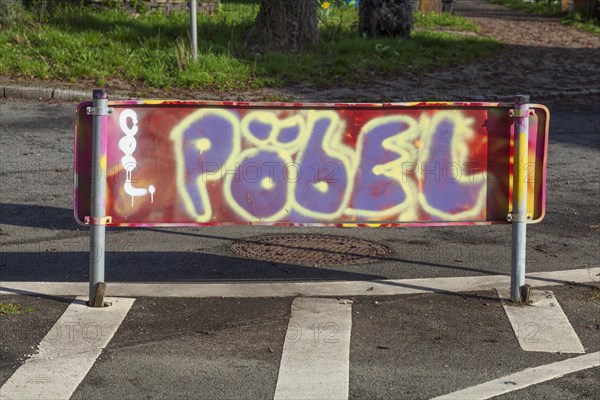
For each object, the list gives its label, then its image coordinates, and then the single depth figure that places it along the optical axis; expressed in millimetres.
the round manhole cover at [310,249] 11096
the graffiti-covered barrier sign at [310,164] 9412
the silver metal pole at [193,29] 22673
